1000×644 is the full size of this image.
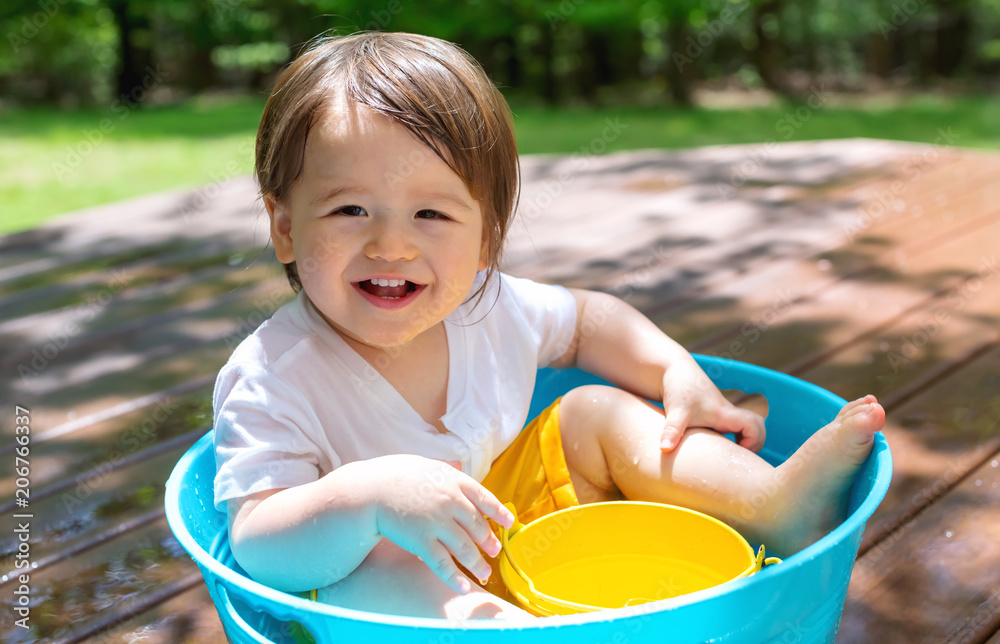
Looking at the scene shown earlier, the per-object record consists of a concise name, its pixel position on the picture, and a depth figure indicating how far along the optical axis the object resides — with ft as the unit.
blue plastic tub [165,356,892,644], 2.50
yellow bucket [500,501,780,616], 3.77
